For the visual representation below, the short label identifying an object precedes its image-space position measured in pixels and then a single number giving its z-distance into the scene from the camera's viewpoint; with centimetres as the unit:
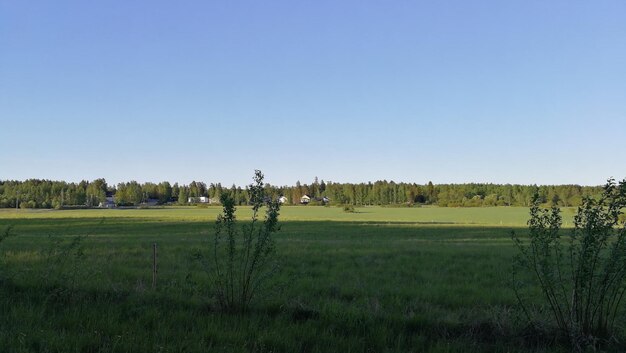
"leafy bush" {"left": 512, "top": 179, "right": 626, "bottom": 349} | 637
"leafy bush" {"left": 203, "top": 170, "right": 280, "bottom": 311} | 732
